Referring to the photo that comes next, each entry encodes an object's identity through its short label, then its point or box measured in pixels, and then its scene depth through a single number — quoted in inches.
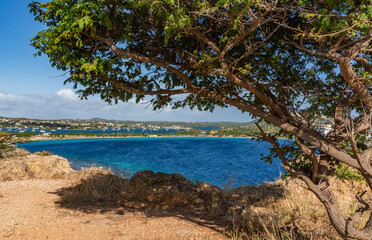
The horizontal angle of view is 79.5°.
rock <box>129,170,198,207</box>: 257.9
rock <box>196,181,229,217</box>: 237.4
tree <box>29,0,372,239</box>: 120.0
